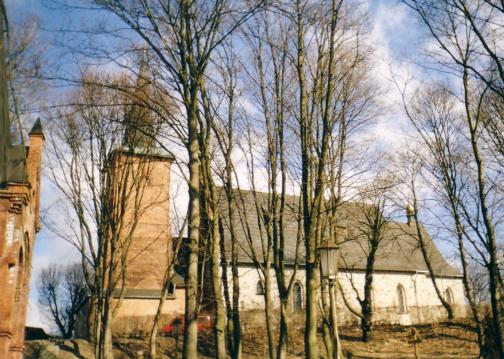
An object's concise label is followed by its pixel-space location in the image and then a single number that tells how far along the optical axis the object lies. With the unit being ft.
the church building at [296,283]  92.48
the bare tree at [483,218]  42.24
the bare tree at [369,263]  70.25
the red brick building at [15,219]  44.21
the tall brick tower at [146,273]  88.74
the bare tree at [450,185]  57.16
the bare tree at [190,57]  31.17
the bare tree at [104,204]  53.98
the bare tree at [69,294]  161.17
